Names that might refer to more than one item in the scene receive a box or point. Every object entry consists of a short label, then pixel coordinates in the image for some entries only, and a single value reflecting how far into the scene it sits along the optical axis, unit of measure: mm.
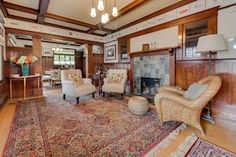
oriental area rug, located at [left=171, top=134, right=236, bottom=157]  1255
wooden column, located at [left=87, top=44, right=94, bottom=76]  4924
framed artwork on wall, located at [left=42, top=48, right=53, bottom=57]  7232
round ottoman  2196
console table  3270
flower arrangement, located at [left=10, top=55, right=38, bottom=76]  3237
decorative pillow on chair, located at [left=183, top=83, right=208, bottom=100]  1642
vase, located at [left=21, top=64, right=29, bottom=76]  3349
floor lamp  1830
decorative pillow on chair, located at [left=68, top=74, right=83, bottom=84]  3294
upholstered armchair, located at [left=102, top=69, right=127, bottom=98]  3308
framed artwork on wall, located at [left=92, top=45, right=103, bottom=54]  5139
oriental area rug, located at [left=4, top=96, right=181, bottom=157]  1307
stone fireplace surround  2935
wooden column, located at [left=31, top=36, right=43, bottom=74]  3770
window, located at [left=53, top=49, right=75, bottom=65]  7682
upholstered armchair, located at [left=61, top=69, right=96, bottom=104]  2945
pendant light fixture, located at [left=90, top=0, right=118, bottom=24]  1745
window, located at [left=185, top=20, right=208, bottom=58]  2414
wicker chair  1555
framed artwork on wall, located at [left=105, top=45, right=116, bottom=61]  4711
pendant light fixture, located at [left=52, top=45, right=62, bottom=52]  7386
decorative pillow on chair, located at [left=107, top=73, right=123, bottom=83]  3601
